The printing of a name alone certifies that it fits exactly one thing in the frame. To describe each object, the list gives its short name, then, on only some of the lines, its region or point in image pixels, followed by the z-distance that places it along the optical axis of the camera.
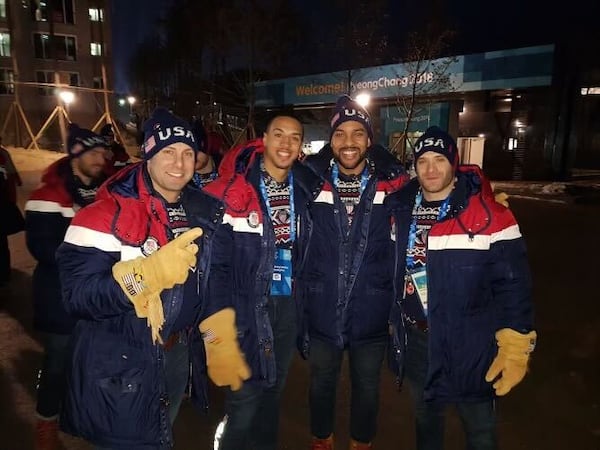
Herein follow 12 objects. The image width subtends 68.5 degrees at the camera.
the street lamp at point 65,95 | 21.30
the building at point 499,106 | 18.33
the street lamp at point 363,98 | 17.00
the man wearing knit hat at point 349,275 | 2.85
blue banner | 18.02
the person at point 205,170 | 4.50
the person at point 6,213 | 6.04
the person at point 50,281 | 2.92
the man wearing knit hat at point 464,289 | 2.42
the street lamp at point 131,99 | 41.97
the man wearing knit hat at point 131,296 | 1.86
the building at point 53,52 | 31.80
